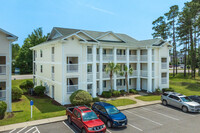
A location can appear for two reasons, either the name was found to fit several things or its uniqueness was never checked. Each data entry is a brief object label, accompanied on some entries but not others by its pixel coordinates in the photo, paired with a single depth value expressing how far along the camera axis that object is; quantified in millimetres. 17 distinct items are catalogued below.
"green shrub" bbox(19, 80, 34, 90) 27020
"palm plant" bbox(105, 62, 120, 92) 23758
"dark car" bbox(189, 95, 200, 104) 19703
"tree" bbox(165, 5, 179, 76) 43812
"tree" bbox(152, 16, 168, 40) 46125
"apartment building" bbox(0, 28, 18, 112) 16281
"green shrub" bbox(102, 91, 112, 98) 23547
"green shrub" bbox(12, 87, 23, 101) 21219
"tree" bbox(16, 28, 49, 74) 54656
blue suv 12328
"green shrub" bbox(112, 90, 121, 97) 24572
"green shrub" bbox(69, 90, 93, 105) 18078
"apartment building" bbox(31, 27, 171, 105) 20234
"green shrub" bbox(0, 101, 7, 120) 13945
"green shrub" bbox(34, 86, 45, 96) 23875
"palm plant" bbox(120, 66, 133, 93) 25502
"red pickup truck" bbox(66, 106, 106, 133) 10648
